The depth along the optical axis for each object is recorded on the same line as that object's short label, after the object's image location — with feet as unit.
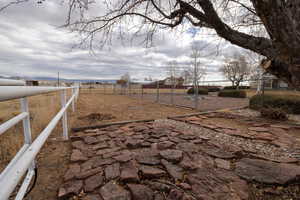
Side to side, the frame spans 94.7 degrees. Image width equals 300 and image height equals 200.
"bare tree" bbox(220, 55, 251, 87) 76.18
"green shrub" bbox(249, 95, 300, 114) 17.49
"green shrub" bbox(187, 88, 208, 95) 59.44
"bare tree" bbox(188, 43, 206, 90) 79.87
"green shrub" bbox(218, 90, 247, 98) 43.76
